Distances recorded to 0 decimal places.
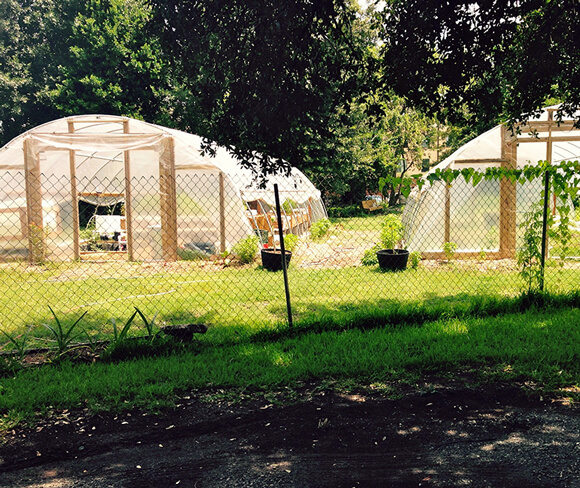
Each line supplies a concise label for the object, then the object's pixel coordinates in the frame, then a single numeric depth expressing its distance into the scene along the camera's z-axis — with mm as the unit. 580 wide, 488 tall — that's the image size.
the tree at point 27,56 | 28766
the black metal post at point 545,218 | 6887
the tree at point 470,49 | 5527
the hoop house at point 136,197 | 13586
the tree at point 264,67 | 4902
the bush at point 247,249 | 12711
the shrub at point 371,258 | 12266
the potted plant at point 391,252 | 11523
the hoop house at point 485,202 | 12711
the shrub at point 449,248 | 12438
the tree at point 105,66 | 28234
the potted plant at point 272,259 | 11656
